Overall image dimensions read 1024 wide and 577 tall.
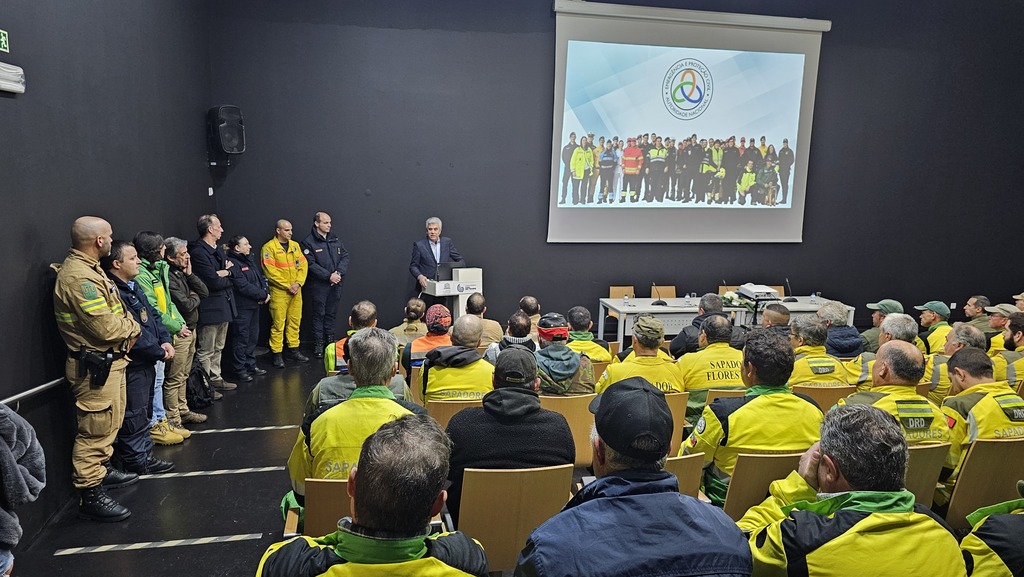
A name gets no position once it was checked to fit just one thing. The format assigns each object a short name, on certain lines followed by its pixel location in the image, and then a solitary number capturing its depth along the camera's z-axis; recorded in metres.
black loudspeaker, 6.48
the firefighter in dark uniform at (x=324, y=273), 6.82
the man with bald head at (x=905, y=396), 2.65
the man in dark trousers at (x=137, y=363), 3.73
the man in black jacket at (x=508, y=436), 2.34
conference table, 7.39
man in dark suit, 7.12
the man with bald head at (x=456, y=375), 3.27
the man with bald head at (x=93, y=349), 3.34
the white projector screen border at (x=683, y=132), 7.55
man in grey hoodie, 3.55
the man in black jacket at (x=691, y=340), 4.56
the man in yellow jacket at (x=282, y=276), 6.49
